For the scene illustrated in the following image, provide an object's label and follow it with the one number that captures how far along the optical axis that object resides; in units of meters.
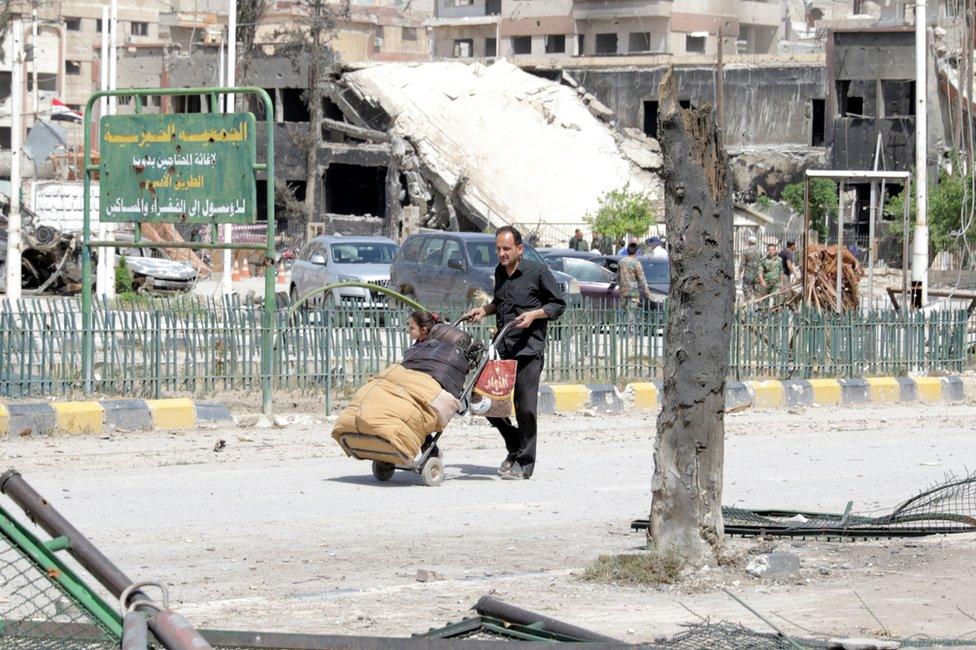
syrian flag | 47.10
